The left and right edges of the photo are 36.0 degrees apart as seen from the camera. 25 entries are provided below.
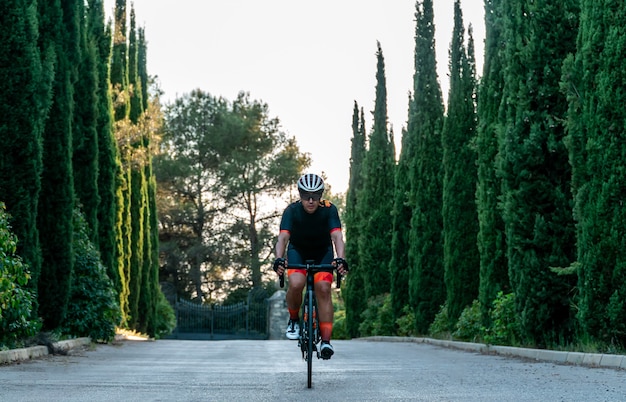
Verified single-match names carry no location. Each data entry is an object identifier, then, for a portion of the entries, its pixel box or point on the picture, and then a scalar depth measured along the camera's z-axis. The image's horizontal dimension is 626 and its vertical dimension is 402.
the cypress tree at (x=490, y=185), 18.98
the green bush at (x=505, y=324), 16.97
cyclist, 9.33
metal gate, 46.78
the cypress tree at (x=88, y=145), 21.34
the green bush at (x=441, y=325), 23.86
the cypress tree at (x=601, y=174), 12.70
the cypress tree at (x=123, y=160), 26.44
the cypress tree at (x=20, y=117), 14.26
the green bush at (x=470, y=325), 20.17
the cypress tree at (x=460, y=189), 22.69
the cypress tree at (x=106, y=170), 23.50
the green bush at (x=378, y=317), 31.31
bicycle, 9.14
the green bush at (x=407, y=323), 27.98
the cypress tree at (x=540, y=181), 15.12
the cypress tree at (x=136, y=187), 29.38
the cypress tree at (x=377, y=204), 35.56
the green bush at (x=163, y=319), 37.12
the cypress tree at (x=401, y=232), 29.69
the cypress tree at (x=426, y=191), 26.23
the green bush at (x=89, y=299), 18.52
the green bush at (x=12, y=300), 10.83
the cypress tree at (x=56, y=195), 16.83
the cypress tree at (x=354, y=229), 38.62
